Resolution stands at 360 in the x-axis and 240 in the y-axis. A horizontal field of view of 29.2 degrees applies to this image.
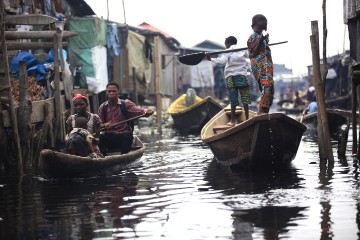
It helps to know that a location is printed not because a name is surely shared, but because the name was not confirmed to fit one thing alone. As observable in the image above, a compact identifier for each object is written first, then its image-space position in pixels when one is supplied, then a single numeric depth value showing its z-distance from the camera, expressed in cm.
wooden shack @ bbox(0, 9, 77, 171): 987
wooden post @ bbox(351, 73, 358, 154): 1039
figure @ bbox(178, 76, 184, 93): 3916
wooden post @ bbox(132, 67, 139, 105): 2338
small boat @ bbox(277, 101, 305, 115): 3269
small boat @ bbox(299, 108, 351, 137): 1877
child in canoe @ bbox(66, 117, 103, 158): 934
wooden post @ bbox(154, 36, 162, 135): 2010
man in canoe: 1062
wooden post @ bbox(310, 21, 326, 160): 1028
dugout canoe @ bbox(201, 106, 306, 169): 941
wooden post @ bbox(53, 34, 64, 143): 1152
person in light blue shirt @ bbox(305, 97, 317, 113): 2049
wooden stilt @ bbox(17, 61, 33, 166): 1006
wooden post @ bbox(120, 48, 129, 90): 2367
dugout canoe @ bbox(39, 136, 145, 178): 877
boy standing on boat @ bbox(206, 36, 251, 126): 1095
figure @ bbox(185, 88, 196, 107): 2398
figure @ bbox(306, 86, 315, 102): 3060
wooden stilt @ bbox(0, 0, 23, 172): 977
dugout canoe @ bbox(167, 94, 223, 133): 2177
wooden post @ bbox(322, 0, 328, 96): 1071
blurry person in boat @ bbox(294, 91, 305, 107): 3381
